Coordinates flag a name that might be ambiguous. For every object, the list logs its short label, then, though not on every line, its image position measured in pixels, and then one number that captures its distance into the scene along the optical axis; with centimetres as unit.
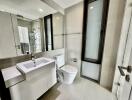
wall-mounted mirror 120
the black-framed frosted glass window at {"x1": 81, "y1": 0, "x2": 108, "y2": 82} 177
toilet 188
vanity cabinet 102
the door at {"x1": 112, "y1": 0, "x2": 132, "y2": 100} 124
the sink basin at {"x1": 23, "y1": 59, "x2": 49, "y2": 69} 139
